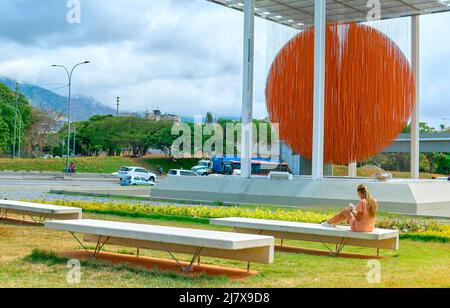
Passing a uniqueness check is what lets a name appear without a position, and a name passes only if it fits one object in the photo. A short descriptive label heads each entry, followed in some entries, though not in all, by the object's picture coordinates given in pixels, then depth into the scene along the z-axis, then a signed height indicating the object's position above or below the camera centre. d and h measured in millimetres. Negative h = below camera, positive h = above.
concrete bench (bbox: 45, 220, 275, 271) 7293 -1090
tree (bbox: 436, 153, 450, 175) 82688 -1036
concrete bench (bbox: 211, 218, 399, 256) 9148 -1228
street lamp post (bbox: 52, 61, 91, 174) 46806 +3271
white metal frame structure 21281 +5444
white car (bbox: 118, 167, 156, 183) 40978 -1480
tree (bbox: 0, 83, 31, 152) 65188 +4126
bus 48547 -1014
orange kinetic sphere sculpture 23422 +2519
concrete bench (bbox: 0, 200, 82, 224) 12562 -1269
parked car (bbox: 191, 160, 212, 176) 54822 -1428
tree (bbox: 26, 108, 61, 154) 76688 +2956
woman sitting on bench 8859 -874
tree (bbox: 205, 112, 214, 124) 84275 +4956
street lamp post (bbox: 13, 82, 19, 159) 64206 +6618
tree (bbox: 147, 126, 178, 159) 74500 +1444
